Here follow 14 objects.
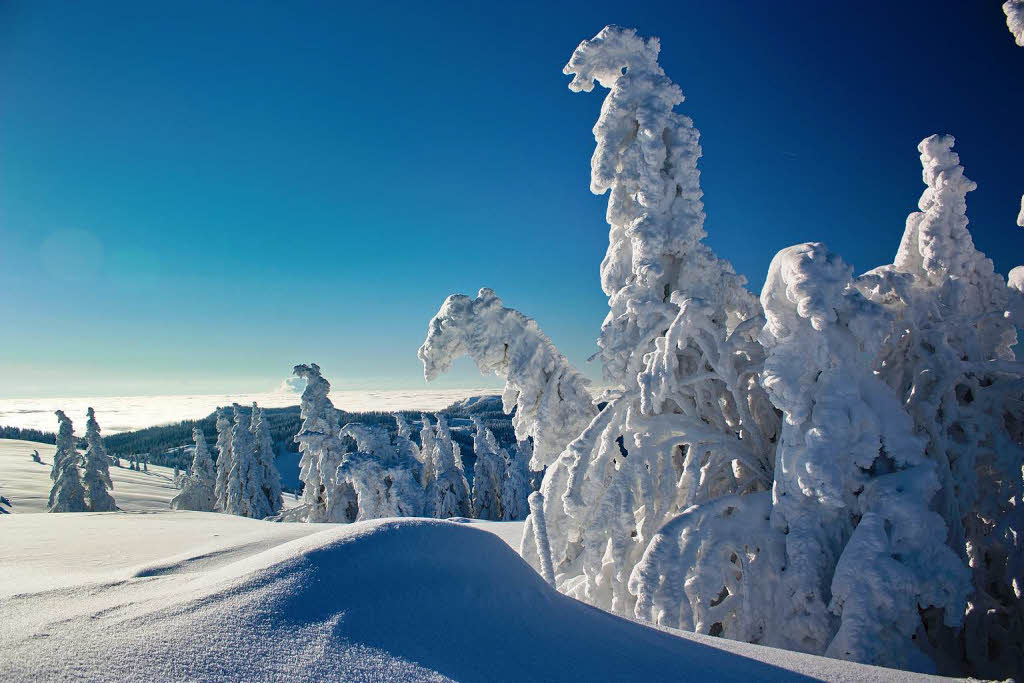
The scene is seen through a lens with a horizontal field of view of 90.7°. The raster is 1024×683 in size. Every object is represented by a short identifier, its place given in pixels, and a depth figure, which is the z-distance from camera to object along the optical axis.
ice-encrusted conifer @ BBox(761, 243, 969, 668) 4.14
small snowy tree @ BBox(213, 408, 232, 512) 32.97
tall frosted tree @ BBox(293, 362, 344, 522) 18.05
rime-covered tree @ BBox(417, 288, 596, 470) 7.13
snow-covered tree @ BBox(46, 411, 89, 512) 27.41
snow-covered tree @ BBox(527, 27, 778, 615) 5.80
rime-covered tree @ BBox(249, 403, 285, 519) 29.58
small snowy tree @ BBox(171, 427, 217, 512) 34.00
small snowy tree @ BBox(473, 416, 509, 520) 37.03
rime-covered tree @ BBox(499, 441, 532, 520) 35.69
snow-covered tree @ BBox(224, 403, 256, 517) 29.20
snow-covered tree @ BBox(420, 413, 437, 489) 33.97
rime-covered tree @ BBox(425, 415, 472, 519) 30.08
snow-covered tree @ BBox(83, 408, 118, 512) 28.81
